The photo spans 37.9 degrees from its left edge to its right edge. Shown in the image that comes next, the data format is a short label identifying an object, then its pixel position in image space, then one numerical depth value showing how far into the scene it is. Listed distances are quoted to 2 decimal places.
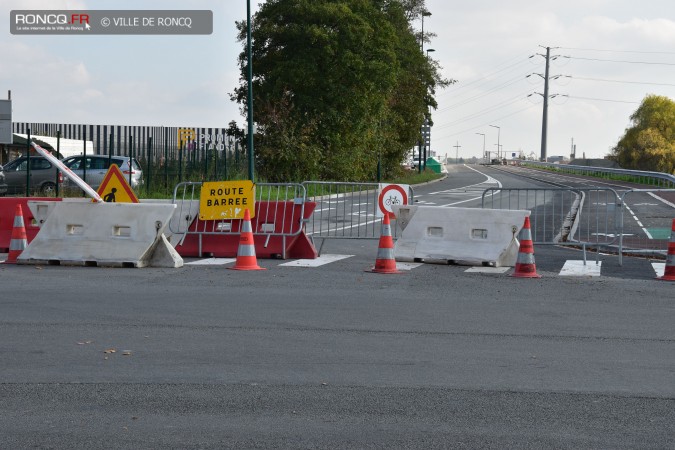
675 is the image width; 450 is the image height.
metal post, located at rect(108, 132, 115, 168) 29.09
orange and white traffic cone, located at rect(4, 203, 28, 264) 15.08
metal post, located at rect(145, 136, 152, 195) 31.45
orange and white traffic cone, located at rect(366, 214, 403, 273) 14.23
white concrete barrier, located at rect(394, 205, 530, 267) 15.38
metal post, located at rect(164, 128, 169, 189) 33.50
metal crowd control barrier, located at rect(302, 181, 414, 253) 18.64
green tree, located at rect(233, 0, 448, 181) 45.41
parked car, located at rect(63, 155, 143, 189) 32.59
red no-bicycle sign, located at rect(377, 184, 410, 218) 17.30
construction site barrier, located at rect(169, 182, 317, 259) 16.17
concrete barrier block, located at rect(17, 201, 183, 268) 14.55
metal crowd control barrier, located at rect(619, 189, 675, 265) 19.72
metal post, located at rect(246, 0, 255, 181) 34.40
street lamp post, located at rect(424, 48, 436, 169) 84.25
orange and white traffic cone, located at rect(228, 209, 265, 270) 14.38
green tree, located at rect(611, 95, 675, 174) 96.31
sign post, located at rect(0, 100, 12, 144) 22.39
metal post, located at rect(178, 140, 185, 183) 33.84
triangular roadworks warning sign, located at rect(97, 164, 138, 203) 16.16
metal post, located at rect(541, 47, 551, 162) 123.19
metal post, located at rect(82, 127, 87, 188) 28.71
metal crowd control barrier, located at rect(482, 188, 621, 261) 20.42
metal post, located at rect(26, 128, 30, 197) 27.20
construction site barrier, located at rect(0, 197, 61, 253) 16.47
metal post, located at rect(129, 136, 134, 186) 29.92
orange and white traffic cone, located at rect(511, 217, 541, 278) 13.88
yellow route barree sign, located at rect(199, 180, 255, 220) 15.89
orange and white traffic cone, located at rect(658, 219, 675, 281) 13.72
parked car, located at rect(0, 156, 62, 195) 32.12
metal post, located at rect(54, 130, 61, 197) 28.18
